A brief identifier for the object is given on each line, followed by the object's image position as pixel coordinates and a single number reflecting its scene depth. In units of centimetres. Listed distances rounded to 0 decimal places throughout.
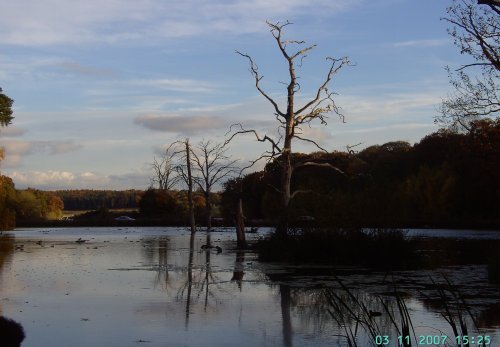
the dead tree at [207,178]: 6038
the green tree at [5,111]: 4575
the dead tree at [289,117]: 2639
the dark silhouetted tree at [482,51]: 1739
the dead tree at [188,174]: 5534
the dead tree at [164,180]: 9156
